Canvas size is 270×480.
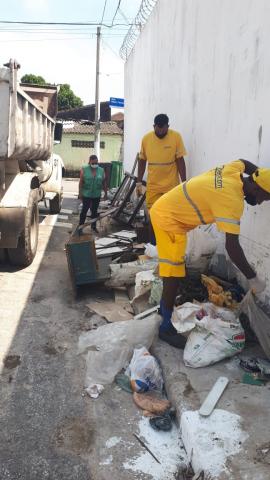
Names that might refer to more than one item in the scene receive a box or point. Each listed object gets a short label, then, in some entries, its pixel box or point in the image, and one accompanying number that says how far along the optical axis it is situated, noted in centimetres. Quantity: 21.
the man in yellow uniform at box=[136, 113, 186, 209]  500
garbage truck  412
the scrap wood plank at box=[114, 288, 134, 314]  419
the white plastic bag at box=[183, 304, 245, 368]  285
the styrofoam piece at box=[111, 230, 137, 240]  620
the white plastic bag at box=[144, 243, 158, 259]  481
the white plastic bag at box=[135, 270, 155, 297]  398
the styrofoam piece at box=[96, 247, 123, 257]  518
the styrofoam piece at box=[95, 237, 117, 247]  574
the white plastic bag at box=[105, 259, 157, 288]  457
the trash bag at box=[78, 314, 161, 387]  298
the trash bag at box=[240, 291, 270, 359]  274
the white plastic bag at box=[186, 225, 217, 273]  399
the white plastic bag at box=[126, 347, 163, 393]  281
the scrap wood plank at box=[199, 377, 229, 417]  236
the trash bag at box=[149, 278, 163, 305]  381
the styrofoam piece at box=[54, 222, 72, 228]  862
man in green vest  763
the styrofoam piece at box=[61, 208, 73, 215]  1028
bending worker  264
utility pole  1881
